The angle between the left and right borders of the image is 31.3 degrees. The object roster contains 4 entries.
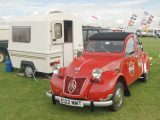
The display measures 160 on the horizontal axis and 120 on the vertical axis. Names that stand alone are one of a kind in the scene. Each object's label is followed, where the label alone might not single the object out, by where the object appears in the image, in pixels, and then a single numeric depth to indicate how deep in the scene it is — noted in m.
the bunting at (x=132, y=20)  63.56
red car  6.69
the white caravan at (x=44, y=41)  10.70
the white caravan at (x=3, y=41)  16.31
